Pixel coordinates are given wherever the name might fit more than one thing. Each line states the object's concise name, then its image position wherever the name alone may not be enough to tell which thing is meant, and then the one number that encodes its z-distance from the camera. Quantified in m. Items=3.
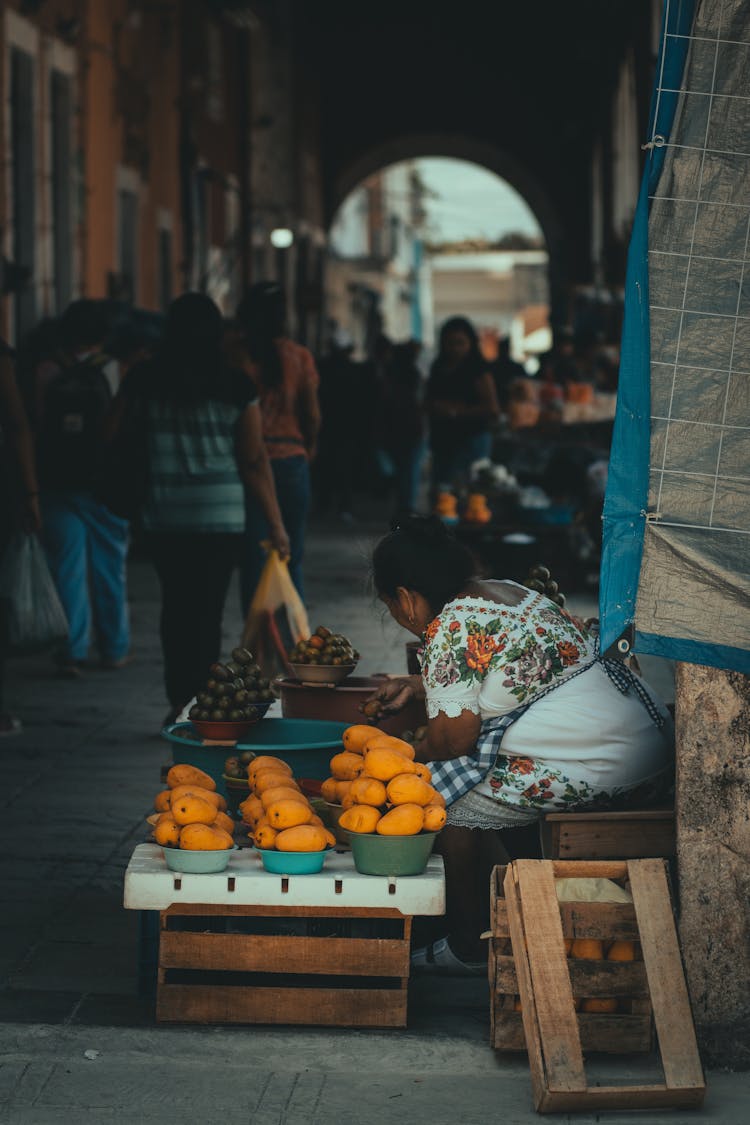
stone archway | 32.50
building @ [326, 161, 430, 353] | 39.16
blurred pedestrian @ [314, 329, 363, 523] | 18.00
